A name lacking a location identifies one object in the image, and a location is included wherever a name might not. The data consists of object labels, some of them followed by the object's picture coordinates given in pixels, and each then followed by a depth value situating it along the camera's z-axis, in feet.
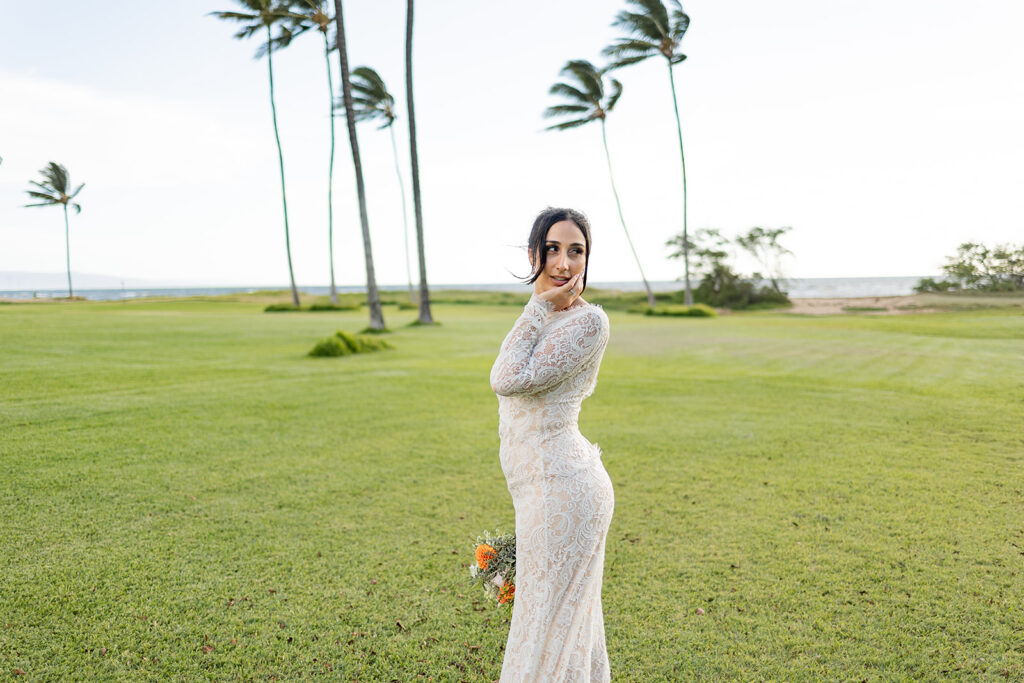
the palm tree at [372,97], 119.34
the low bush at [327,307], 106.52
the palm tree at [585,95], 110.83
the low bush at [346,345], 46.85
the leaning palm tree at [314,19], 76.18
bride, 7.15
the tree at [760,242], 121.60
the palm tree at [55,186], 146.92
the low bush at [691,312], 98.58
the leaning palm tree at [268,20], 82.04
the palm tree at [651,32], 98.53
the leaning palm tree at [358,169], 64.88
